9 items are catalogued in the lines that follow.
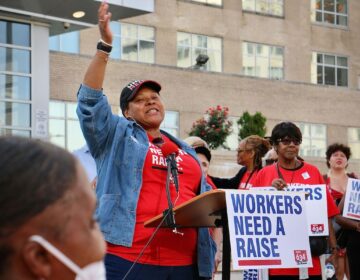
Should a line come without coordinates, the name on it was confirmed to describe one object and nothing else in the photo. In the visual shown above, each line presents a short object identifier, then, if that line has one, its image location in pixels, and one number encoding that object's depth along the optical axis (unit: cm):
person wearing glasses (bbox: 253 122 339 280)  632
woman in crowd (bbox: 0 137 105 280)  156
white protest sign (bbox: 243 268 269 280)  619
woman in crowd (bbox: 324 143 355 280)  912
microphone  461
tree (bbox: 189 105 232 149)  2823
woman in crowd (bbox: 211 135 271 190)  754
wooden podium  420
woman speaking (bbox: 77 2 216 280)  446
